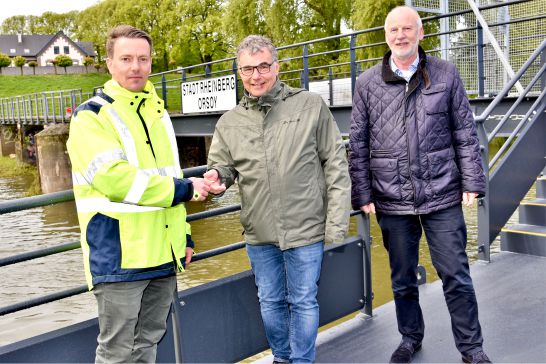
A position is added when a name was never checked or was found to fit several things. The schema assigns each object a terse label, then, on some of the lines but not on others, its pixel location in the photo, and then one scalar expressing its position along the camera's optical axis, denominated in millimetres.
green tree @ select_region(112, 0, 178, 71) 51062
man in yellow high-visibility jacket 2027
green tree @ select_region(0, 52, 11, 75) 71562
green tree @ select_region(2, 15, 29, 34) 104688
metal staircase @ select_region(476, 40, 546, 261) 4809
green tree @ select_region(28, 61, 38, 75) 76238
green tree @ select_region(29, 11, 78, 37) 100375
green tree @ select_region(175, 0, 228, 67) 45062
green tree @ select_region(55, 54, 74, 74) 76750
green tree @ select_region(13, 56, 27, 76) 73250
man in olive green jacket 2580
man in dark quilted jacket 2799
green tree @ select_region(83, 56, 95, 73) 77200
